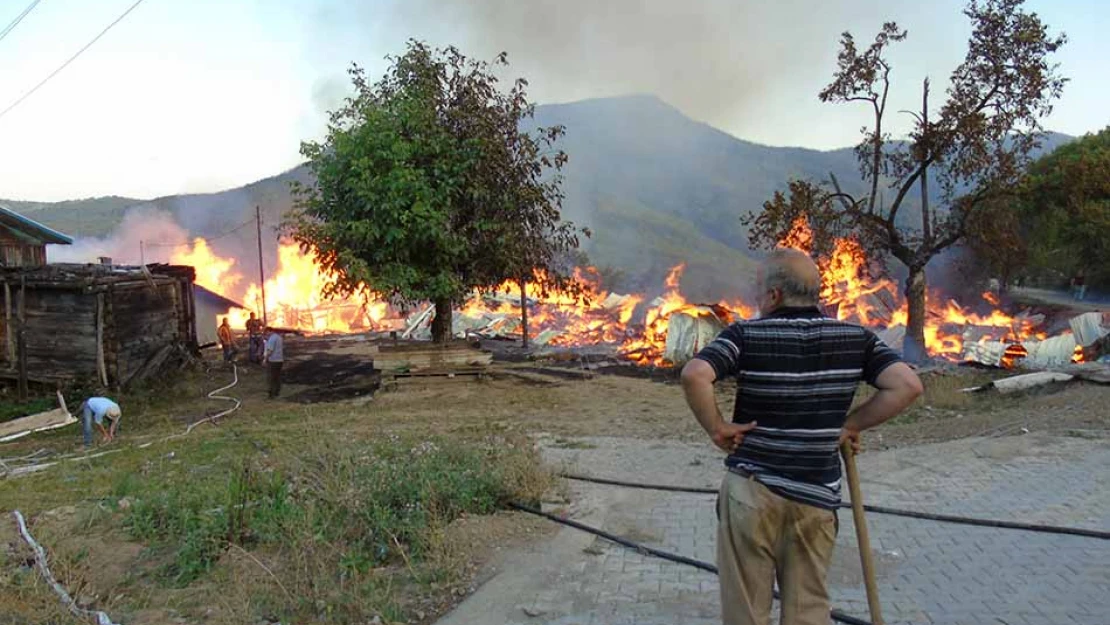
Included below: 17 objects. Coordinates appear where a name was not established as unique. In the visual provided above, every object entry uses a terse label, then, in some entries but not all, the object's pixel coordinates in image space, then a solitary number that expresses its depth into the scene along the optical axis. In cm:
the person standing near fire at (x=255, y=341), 2206
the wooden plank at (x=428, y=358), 1639
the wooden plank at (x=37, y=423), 1340
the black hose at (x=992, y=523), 521
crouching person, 1118
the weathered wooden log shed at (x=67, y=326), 1683
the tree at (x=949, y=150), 1548
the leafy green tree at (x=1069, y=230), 2652
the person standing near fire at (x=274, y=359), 1588
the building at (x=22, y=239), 1905
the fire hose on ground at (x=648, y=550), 404
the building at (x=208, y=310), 2909
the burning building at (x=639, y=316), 1809
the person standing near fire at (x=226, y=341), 2162
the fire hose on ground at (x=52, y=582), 441
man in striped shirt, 296
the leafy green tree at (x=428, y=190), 1485
